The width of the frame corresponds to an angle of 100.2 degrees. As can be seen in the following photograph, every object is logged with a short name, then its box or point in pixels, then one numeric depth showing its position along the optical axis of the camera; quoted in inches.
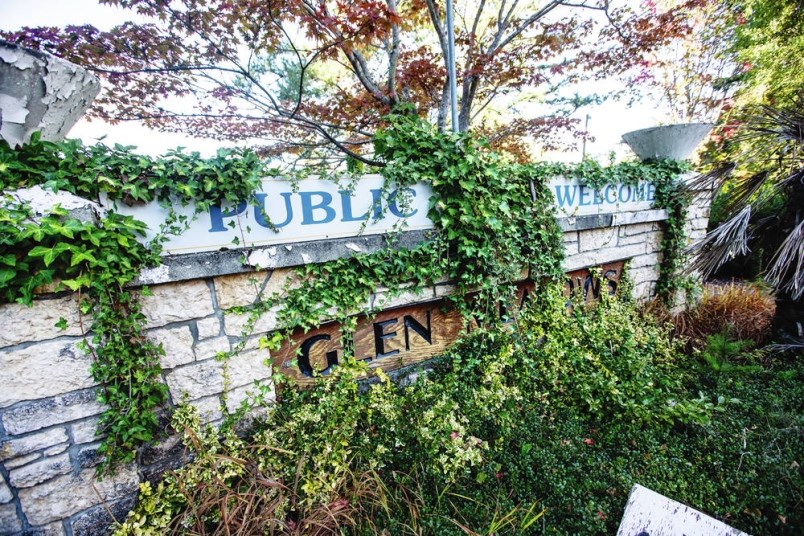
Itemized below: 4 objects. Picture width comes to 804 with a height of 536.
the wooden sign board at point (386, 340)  93.1
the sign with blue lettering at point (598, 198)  130.0
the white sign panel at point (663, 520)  62.6
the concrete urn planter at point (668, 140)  153.7
